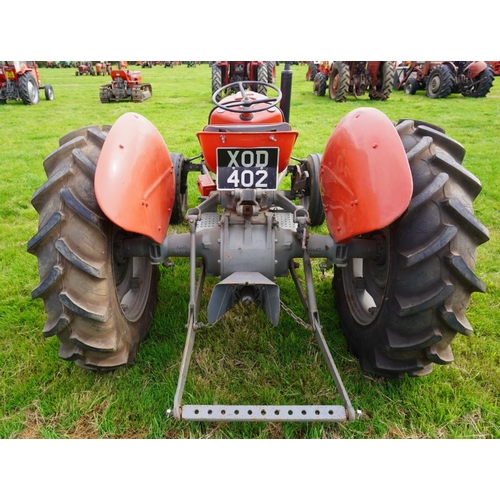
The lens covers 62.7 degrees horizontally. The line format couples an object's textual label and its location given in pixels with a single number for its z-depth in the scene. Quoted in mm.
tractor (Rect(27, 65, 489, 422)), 1840
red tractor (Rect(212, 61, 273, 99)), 11117
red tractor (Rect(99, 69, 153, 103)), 12617
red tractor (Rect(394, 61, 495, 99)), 12305
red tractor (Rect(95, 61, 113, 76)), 28594
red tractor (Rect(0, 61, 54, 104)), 12281
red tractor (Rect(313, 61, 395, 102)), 11445
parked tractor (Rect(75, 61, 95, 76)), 29247
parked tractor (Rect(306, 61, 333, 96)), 13281
